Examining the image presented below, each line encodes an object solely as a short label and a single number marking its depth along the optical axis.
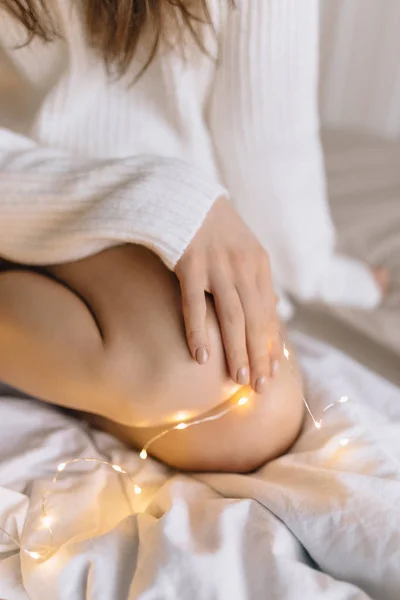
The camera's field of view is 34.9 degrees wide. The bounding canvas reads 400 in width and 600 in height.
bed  0.54
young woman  0.66
